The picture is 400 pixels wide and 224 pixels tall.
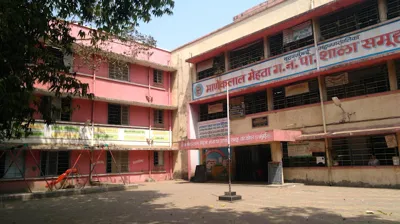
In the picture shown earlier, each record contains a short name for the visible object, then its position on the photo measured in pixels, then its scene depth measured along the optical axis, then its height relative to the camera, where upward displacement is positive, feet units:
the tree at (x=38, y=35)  18.04 +8.19
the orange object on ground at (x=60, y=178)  47.03 -2.48
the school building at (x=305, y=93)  41.01 +9.78
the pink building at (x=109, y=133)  50.26 +5.06
